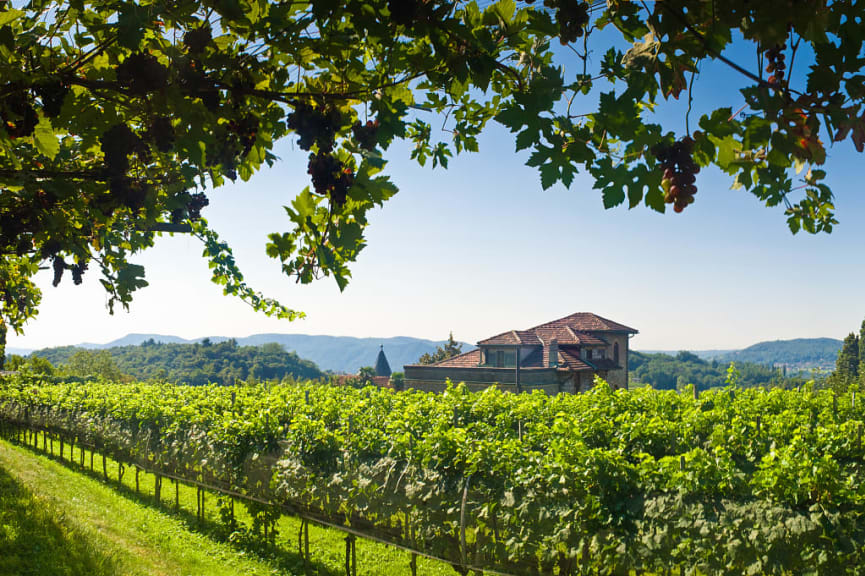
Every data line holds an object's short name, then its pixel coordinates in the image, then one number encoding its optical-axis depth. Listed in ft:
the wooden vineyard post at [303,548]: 20.93
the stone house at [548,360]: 84.33
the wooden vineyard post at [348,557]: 19.12
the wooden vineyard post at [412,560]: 17.95
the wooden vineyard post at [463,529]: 15.87
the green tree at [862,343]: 208.54
